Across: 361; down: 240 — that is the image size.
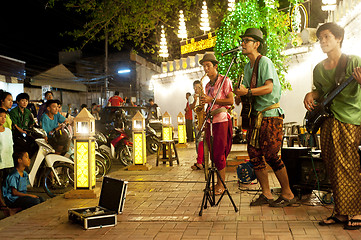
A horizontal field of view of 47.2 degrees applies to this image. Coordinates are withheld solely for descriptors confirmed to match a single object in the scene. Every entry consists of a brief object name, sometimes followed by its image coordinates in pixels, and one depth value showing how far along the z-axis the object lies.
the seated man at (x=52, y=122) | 8.52
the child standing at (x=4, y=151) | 6.86
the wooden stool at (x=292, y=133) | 9.58
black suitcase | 4.79
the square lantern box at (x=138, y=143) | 10.08
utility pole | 27.16
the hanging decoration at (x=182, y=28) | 21.41
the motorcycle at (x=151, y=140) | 14.07
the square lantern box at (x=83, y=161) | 6.75
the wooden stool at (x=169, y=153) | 10.67
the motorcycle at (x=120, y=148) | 11.25
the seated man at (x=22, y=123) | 8.40
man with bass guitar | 4.30
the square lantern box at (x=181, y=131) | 15.48
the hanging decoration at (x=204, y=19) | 19.38
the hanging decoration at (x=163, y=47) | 23.31
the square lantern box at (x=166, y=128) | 13.36
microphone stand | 5.27
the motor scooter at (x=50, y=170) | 7.75
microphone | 5.12
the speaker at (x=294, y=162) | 6.00
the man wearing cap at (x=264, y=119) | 5.29
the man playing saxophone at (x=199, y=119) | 6.64
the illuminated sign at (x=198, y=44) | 23.72
